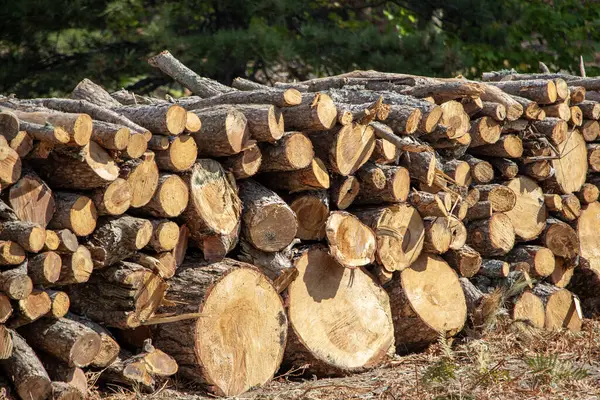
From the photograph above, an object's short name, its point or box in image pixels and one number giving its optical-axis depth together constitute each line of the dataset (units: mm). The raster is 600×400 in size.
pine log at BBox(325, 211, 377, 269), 9812
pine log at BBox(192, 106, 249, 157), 8977
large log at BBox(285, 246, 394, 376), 9773
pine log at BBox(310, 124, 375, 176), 9844
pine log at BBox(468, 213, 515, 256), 11922
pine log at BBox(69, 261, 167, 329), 8562
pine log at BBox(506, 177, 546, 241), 12492
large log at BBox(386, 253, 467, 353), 10844
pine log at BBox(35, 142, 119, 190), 8016
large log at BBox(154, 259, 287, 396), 8891
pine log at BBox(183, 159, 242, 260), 8977
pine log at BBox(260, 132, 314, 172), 9437
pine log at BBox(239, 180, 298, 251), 9414
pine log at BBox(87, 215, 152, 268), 8320
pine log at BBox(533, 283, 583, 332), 12425
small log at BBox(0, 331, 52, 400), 7781
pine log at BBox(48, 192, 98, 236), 8070
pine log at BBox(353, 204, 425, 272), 10461
